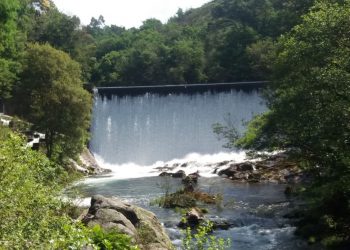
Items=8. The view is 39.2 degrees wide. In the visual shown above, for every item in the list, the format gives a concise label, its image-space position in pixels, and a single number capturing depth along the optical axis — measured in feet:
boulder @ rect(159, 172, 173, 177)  112.27
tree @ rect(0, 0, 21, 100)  109.19
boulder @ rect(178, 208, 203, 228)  62.68
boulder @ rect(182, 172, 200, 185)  97.88
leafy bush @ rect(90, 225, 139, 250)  28.12
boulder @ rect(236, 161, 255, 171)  106.83
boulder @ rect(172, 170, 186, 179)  109.13
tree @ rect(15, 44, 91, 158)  99.76
